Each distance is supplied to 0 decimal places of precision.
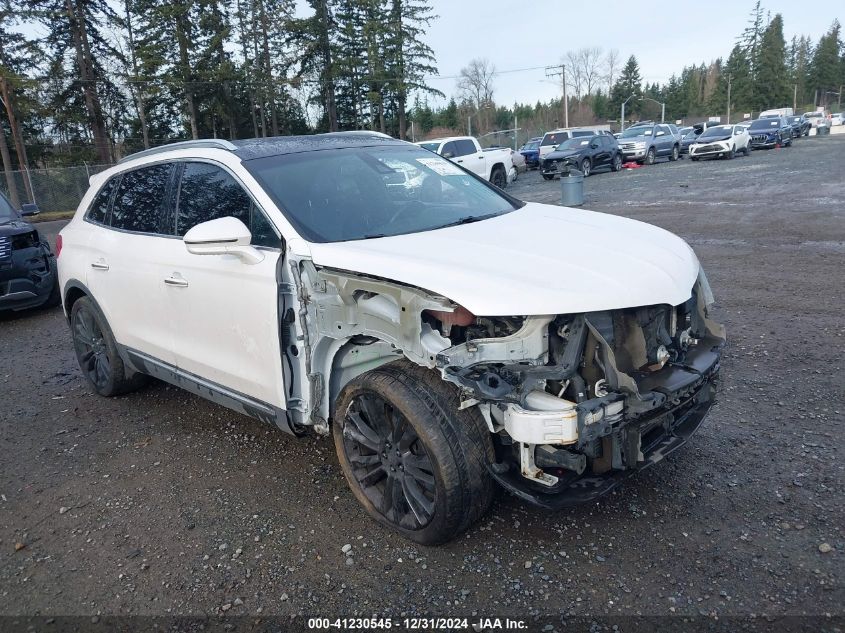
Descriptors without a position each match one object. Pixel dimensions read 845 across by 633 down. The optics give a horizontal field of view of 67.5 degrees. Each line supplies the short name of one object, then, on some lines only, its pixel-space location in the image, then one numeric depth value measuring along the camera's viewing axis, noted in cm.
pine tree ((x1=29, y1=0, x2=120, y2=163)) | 3331
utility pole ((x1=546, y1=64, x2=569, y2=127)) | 6042
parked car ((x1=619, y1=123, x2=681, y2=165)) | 2886
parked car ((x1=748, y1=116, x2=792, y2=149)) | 3381
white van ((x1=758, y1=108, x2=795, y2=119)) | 5437
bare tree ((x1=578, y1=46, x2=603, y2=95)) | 9238
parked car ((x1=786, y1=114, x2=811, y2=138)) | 4101
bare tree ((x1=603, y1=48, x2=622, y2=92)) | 9238
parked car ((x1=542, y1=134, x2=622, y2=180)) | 2423
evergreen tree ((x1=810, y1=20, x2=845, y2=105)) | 10425
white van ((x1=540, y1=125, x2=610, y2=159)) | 2845
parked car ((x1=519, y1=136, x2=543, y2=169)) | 3111
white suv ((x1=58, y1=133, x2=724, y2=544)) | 261
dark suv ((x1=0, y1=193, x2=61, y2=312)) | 802
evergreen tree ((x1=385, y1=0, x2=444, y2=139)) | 4488
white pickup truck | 2031
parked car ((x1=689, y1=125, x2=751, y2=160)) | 2838
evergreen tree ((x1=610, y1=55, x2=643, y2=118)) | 9012
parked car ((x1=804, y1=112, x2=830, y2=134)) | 5338
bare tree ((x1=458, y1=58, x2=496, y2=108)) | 7388
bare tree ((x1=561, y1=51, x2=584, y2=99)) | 9000
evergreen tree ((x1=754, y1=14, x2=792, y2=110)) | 8988
